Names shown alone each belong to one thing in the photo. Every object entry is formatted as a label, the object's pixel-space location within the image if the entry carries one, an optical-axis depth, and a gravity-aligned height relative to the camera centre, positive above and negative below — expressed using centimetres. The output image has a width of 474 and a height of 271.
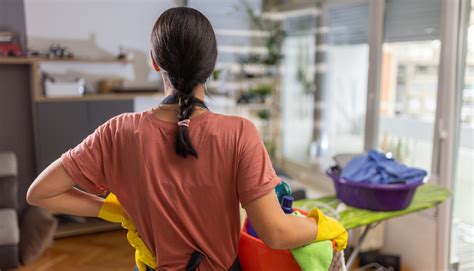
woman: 93 -19
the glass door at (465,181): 241 -57
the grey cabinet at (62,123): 329 -31
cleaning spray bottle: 126 -33
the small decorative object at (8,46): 327 +27
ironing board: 182 -55
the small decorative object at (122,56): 373 +22
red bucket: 118 -46
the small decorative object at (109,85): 377 -2
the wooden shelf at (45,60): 322 +17
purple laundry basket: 184 -47
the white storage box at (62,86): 335 -3
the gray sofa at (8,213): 249 -82
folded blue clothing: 186 -37
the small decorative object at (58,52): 345 +24
